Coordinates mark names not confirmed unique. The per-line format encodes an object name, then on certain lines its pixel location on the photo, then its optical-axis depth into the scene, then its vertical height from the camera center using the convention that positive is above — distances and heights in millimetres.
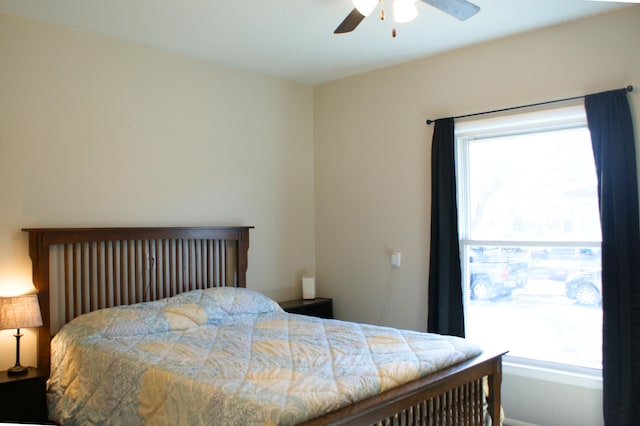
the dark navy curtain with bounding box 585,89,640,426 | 3014 -232
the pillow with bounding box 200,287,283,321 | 3459 -514
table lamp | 2854 -459
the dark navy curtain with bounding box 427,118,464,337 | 3793 -139
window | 3373 -78
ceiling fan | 2458 +1056
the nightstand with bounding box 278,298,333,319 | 4273 -666
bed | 2027 -608
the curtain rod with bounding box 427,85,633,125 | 3127 +804
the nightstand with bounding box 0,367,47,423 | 2807 -910
